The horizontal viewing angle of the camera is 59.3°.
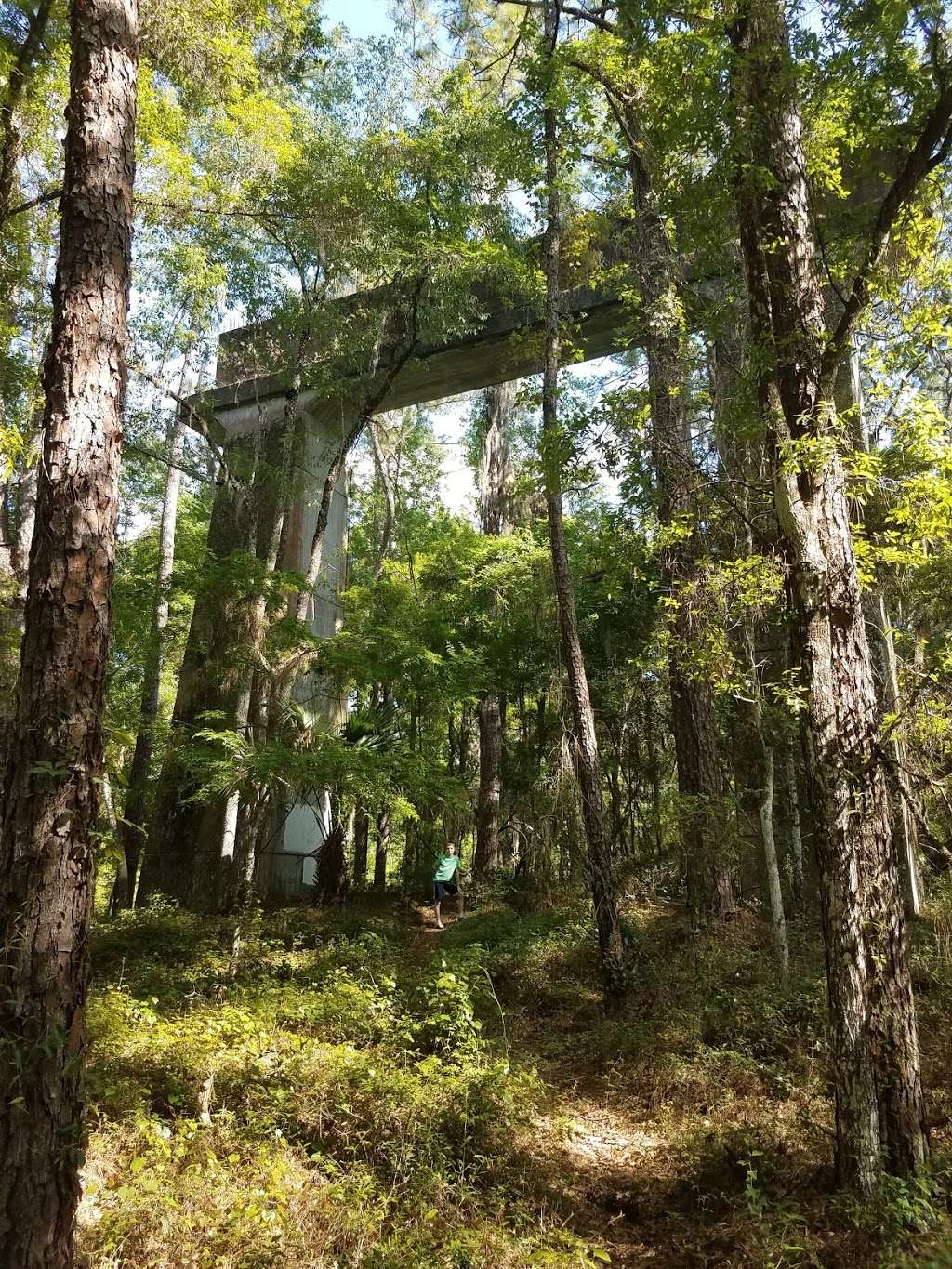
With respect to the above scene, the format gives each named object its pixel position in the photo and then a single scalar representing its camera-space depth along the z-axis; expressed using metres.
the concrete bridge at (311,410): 12.60
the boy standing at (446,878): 12.27
